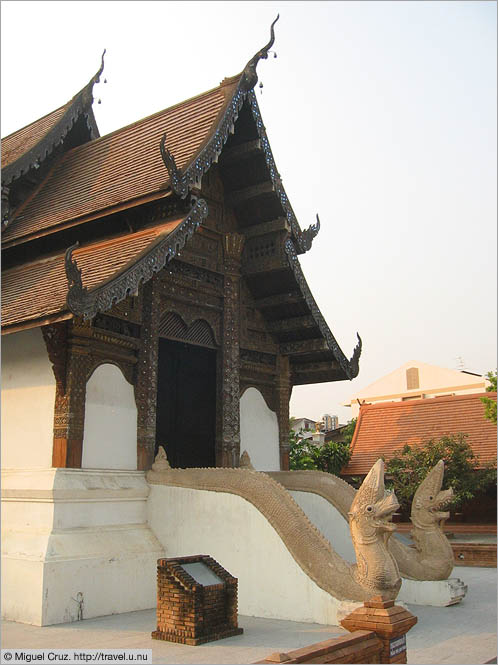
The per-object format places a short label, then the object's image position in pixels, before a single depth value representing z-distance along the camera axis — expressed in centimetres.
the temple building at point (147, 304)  750
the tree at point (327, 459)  1917
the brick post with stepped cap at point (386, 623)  449
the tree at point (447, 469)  1588
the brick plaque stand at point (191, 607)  580
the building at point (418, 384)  3216
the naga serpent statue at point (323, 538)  620
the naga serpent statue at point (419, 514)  784
